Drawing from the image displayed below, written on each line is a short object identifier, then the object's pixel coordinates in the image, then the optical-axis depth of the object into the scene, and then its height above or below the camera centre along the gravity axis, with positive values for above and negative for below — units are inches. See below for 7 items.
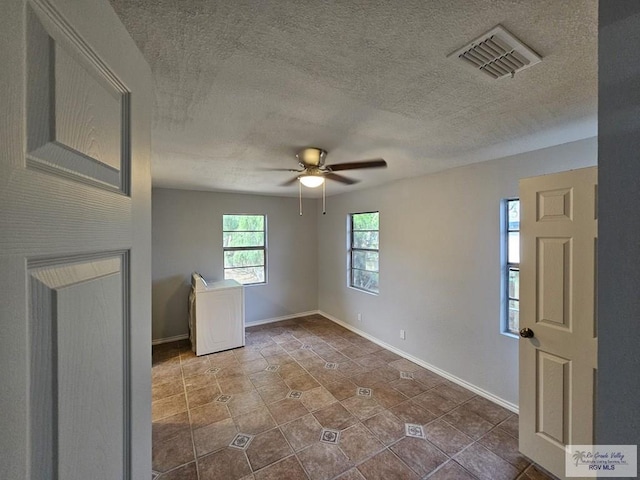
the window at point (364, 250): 156.9 -8.0
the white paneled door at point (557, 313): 58.6 -18.5
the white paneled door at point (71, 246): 13.7 -0.5
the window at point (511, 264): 93.0 -9.6
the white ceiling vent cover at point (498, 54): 37.2 +28.7
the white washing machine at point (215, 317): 135.0 -42.4
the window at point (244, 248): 175.2 -6.7
